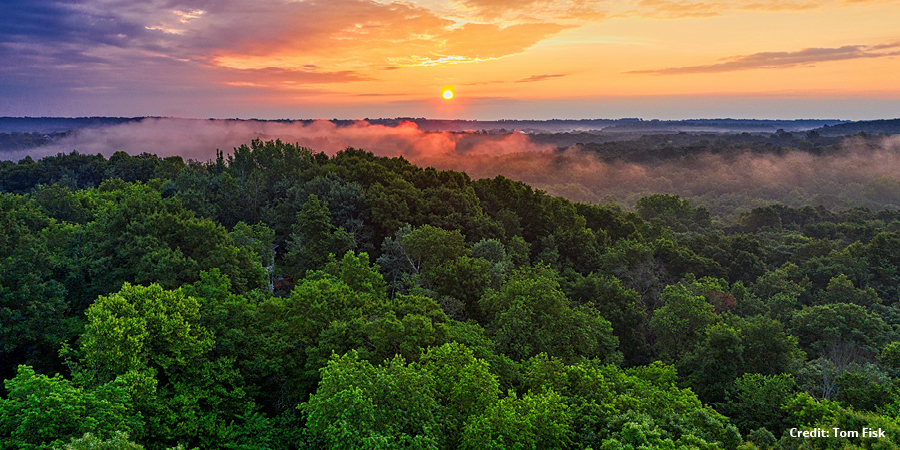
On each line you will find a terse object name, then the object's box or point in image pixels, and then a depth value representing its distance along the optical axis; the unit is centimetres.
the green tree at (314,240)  4347
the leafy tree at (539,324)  2920
